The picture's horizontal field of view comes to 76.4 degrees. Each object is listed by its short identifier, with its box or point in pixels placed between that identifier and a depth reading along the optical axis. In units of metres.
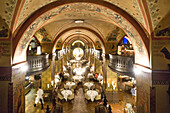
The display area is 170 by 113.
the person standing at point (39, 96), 8.90
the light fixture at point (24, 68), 5.22
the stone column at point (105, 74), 10.92
